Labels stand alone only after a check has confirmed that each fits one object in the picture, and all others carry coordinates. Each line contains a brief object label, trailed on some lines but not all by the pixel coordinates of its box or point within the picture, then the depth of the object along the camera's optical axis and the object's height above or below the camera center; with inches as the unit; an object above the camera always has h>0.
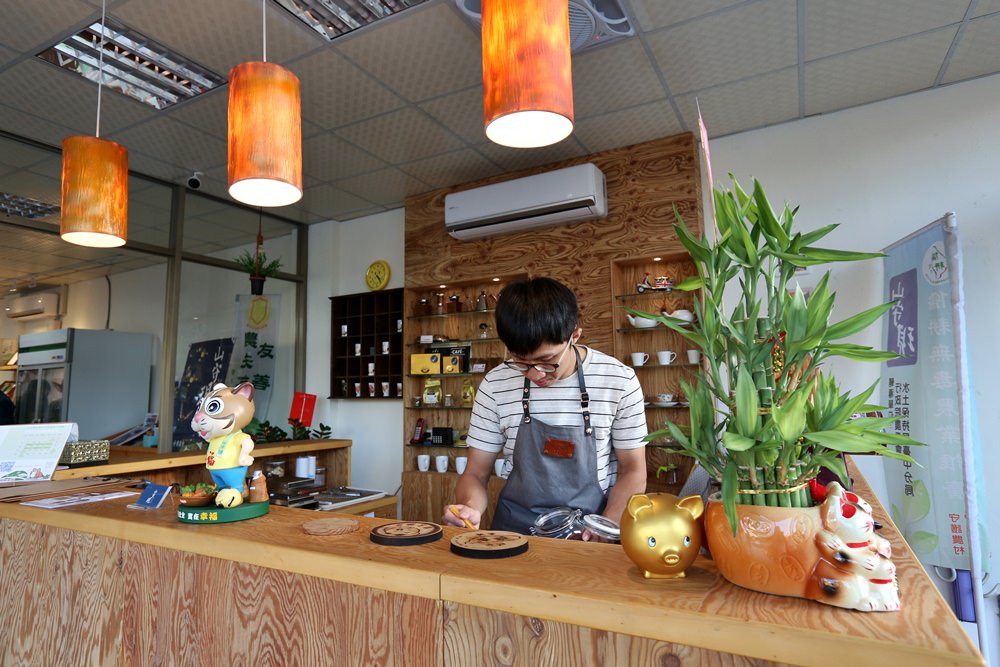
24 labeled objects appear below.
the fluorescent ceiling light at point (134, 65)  111.6 +64.9
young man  71.5 -7.3
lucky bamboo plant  31.4 +0.4
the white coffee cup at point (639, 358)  150.8 +5.1
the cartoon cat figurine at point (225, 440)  58.4 -6.9
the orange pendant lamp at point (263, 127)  59.2 +26.2
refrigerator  183.9 -2.3
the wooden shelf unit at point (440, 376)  176.9 -0.2
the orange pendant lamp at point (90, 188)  76.4 +25.1
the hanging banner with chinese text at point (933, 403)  101.5 -4.6
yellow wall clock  203.9 +36.4
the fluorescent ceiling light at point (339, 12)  102.7 +66.8
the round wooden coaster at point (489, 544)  42.6 -13.1
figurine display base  56.7 -14.0
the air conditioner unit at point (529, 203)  151.8 +48.5
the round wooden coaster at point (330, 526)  52.1 -14.2
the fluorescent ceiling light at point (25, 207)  154.6 +46.6
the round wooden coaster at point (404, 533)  47.2 -13.6
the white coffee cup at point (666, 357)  147.5 +5.3
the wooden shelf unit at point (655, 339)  145.2 +10.3
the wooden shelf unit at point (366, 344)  197.6 +11.1
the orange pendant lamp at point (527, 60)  48.9 +27.6
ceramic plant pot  29.3 -9.4
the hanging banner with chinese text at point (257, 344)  205.9 +11.3
